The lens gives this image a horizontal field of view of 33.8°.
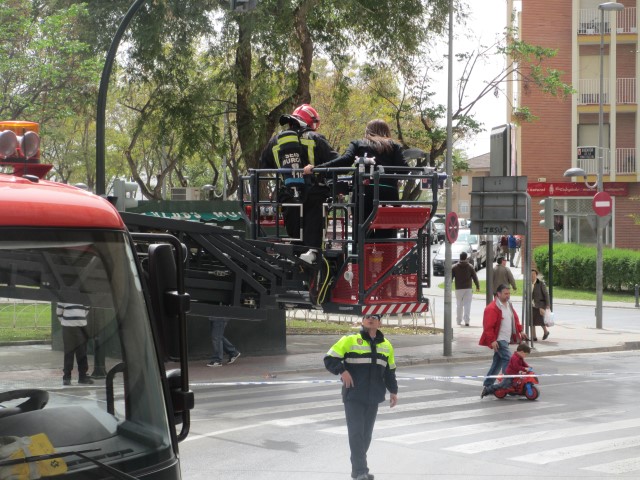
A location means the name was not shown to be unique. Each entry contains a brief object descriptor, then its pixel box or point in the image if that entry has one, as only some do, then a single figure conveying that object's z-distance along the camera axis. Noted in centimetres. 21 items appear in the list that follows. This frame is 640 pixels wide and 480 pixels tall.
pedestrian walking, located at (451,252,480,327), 2745
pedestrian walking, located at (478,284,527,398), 1504
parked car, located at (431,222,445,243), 5189
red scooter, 1459
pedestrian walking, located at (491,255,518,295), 2477
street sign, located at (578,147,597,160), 3110
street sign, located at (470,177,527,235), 2081
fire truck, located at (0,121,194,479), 435
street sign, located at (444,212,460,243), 2064
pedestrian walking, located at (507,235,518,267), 5197
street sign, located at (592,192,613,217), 2700
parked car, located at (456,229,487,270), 5119
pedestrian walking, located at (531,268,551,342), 2317
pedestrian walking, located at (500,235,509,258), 4578
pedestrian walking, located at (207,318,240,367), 1822
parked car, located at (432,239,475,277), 4778
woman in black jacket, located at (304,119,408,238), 1155
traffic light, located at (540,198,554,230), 2484
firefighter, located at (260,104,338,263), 1175
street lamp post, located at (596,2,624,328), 2680
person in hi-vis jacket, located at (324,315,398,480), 915
